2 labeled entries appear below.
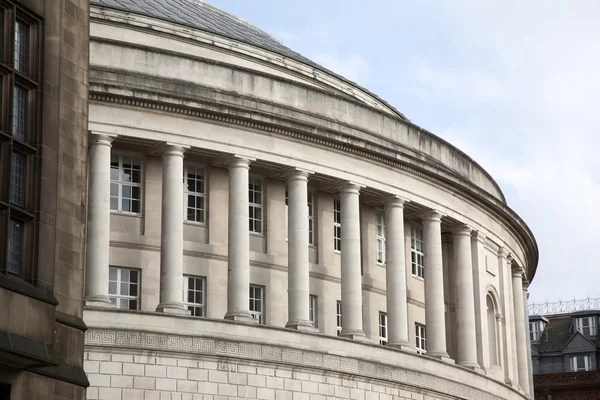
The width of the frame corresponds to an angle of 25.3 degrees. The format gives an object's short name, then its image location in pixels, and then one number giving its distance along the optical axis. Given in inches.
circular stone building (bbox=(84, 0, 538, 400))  1705.2
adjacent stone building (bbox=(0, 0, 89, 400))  935.0
